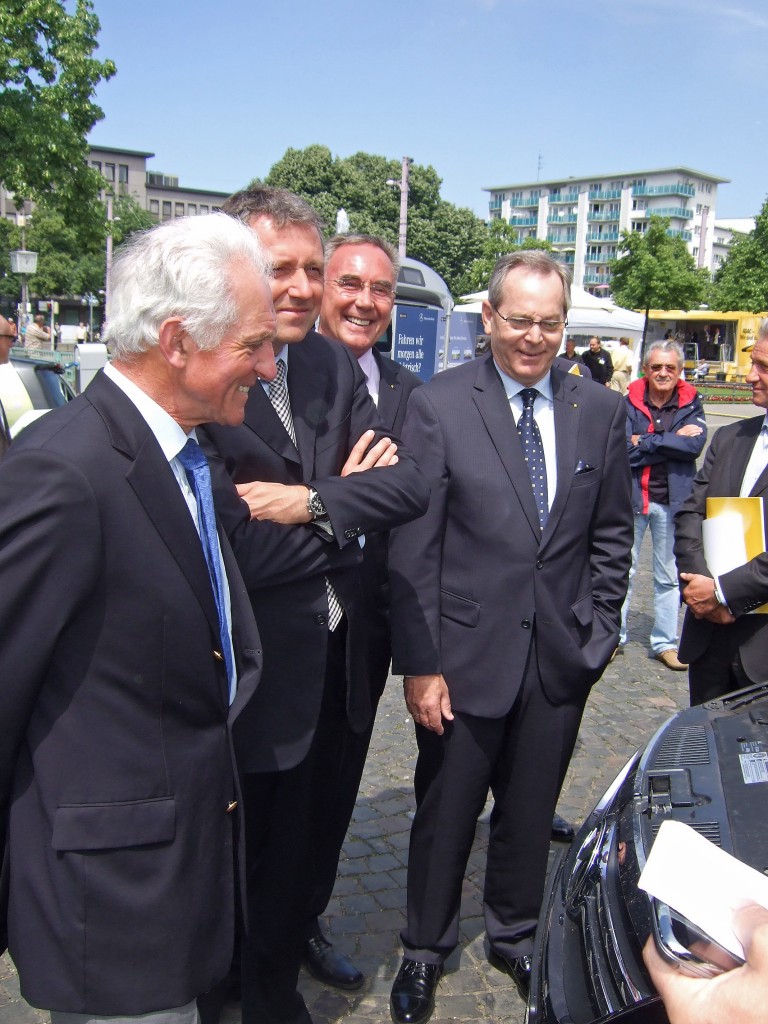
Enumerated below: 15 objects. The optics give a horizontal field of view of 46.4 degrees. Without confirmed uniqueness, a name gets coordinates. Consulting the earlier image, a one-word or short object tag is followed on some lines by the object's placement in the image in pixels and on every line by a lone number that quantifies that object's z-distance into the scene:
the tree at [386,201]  52.25
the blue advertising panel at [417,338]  14.89
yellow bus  42.89
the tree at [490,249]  47.22
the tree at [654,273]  43.19
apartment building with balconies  111.88
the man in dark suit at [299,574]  2.32
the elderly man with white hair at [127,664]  1.56
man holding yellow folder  3.51
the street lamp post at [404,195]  26.06
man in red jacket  6.27
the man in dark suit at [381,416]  3.02
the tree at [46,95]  16.27
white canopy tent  18.83
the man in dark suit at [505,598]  2.82
